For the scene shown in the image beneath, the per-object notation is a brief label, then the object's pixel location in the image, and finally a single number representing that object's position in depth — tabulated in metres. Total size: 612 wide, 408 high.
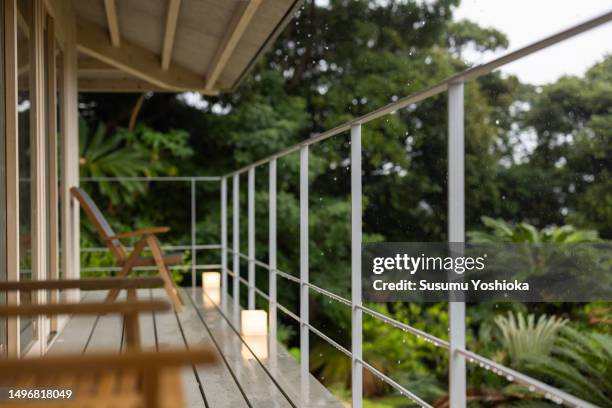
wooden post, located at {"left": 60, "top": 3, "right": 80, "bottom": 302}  4.52
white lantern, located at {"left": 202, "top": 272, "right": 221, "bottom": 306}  5.75
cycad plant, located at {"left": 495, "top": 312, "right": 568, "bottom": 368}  8.20
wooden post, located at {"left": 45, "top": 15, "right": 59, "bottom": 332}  3.82
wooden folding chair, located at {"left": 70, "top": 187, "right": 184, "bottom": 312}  4.67
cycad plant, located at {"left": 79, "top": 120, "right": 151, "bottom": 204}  9.65
